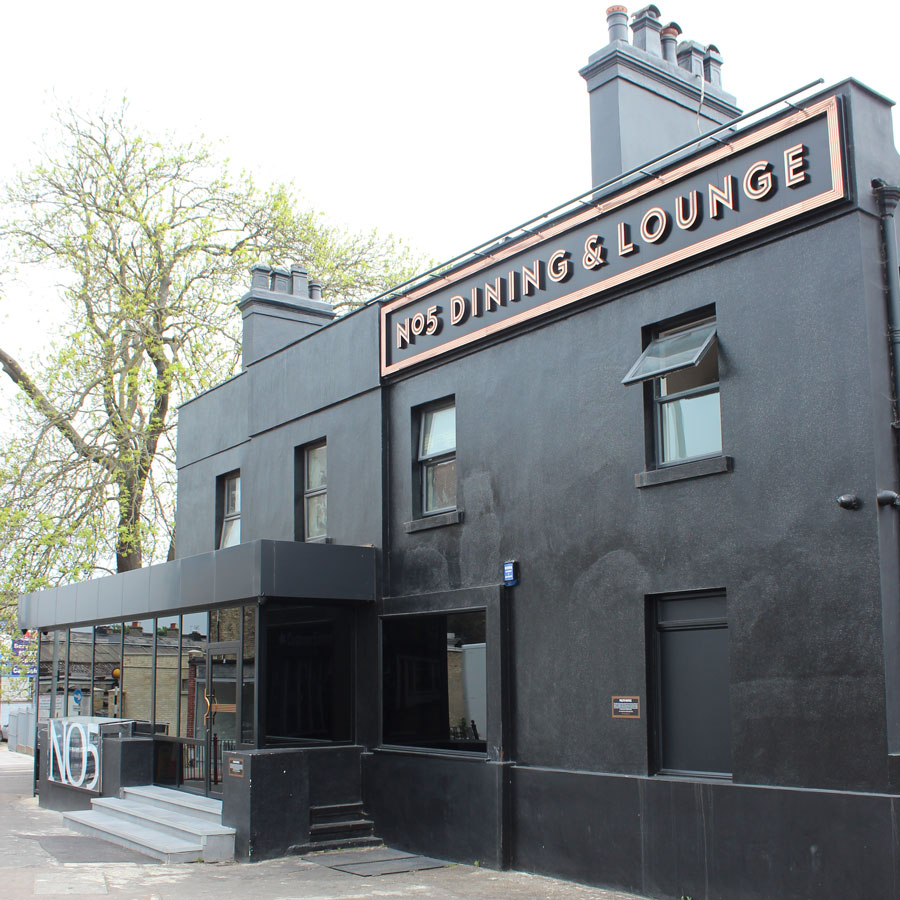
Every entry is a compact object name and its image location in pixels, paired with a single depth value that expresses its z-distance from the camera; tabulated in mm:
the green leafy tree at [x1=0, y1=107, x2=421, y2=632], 24297
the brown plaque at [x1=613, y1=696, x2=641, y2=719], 9812
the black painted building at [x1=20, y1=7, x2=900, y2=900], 8367
